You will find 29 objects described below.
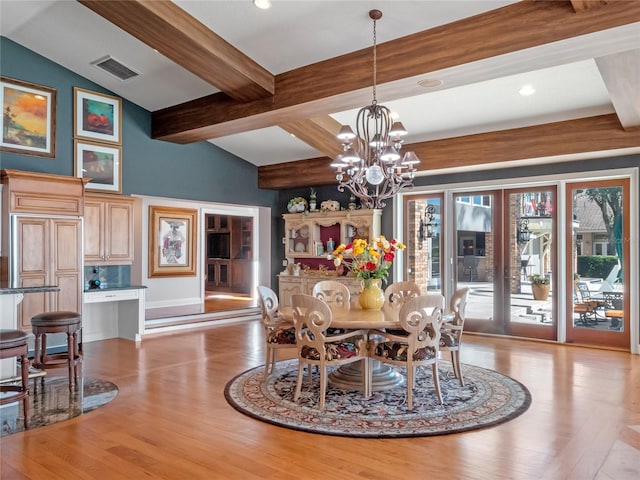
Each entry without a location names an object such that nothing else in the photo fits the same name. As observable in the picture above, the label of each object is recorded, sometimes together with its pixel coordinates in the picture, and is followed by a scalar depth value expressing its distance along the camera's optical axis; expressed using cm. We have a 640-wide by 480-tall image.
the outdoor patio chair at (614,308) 612
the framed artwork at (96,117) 632
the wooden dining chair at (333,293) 510
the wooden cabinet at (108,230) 625
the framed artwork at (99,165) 632
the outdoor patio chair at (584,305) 632
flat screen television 1252
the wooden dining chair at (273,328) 450
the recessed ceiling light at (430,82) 423
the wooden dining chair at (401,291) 534
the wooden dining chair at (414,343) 383
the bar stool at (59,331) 440
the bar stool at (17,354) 345
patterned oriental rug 344
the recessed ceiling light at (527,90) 505
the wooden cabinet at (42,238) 535
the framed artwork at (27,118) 567
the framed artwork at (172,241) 982
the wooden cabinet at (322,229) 788
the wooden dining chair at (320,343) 386
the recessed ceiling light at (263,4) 396
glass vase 453
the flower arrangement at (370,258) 449
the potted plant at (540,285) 669
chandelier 401
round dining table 387
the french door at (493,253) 672
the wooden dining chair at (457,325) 441
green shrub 619
